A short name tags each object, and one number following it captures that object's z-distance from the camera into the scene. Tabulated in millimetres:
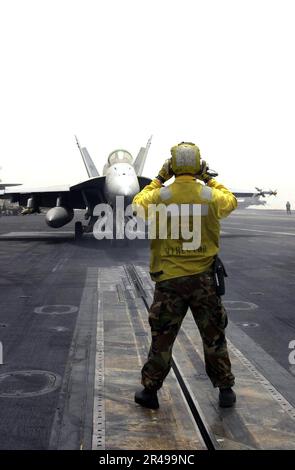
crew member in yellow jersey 4594
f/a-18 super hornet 18984
